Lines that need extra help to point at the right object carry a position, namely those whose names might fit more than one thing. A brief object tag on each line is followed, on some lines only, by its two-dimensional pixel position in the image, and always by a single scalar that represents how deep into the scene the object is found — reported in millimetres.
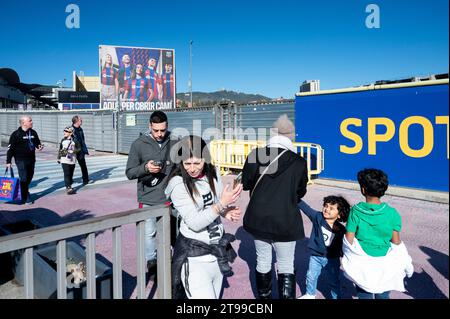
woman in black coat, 2936
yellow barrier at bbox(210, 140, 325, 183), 9781
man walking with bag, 7336
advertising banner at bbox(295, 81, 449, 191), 7836
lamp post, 50344
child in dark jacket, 3139
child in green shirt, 2605
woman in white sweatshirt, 2457
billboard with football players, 44938
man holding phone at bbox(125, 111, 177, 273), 3701
